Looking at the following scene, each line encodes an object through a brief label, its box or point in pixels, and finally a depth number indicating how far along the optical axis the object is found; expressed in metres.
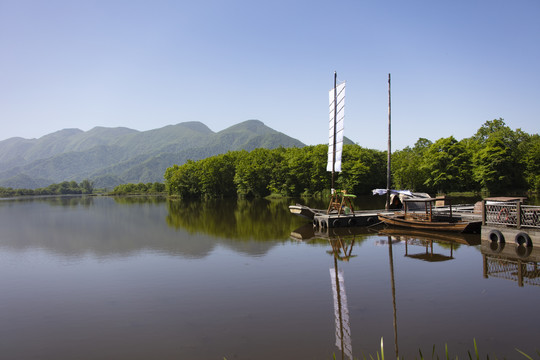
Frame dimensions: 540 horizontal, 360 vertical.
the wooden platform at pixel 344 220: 29.03
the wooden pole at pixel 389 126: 34.69
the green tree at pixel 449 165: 67.25
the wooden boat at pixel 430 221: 23.84
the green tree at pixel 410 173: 73.50
